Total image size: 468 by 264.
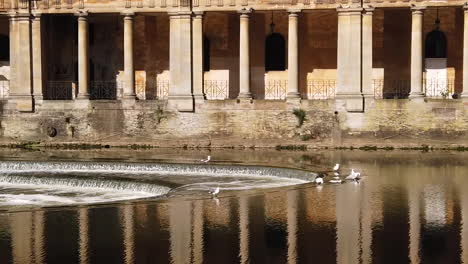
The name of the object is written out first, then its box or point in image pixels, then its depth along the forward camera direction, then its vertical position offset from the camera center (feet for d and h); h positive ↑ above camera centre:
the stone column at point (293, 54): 128.88 +7.74
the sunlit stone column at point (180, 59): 131.13 +7.27
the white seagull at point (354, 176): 89.86 -7.54
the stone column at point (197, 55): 131.34 +7.85
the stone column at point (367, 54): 127.13 +7.59
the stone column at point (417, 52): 125.08 +7.67
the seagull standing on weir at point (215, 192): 80.55 -8.27
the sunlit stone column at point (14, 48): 134.51 +9.32
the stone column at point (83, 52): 132.98 +8.52
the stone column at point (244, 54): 130.00 +7.80
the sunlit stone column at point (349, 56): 126.93 +7.31
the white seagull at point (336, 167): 96.18 -7.14
